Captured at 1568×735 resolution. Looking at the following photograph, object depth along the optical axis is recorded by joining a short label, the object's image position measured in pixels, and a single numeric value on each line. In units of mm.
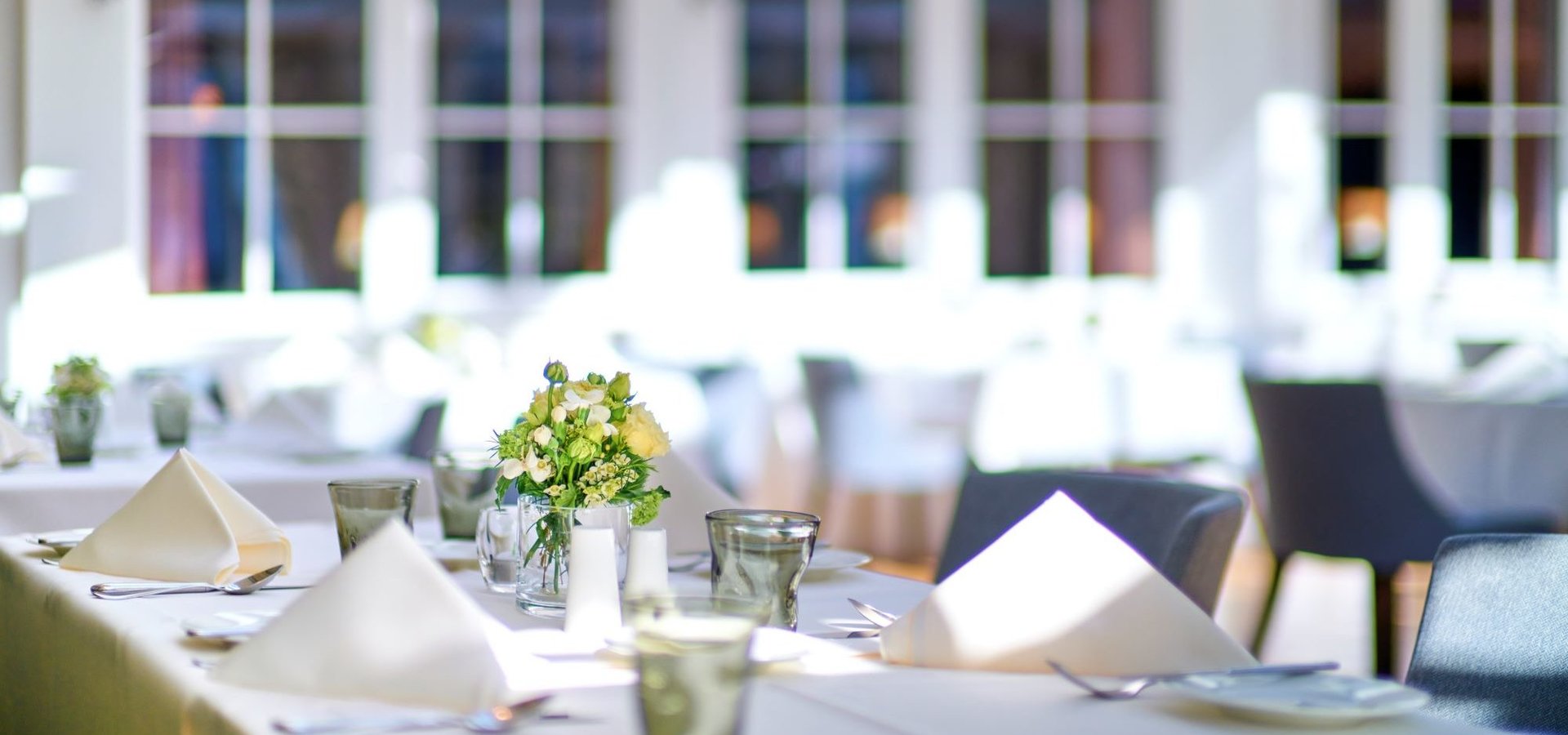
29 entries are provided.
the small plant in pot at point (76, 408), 4447
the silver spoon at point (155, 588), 2975
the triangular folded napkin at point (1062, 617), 2702
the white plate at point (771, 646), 2699
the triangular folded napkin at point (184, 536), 3095
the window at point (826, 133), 11112
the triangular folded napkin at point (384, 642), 2548
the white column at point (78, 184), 9668
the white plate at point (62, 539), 3313
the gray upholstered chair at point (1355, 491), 6062
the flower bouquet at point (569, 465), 2927
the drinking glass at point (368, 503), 2992
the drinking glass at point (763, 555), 2811
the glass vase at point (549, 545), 2933
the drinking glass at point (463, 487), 3310
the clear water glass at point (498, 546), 3035
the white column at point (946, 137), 11125
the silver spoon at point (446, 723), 2454
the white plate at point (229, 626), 2738
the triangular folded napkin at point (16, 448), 4556
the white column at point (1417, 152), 11155
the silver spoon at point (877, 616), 2893
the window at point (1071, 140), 11259
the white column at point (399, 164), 10497
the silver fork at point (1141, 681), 2610
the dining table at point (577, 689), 2529
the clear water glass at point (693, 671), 2332
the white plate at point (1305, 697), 2523
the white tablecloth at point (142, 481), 3973
